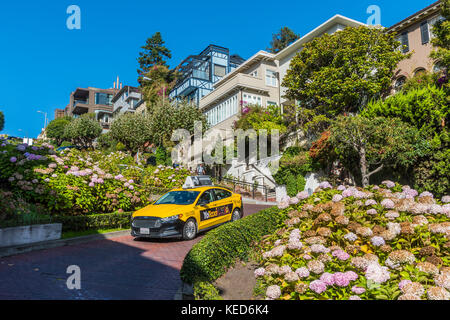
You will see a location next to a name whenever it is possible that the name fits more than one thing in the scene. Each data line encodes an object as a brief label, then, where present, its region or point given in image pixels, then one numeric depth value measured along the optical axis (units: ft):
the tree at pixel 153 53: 217.15
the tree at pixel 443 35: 52.45
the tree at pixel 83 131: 161.68
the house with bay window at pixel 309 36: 87.92
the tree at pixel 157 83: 176.86
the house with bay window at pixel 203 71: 155.43
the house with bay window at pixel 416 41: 76.18
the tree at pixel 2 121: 280.08
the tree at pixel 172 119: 102.42
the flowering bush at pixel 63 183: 35.45
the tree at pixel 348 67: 73.87
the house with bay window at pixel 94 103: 276.21
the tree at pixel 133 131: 118.32
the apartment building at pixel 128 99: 229.39
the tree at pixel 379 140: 49.26
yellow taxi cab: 31.86
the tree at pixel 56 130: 214.28
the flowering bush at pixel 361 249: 13.12
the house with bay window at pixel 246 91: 107.14
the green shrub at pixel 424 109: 50.16
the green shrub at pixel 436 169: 47.09
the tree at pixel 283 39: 183.11
